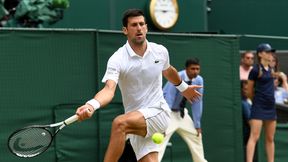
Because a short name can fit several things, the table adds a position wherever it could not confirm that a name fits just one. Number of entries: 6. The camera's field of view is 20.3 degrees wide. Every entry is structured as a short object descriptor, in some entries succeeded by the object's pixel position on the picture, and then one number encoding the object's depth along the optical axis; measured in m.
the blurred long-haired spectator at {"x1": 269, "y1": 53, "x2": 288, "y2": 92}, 11.29
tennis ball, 7.10
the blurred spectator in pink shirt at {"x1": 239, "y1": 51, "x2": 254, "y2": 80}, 12.26
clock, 13.67
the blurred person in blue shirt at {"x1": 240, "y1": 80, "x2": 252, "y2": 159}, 11.88
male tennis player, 7.14
